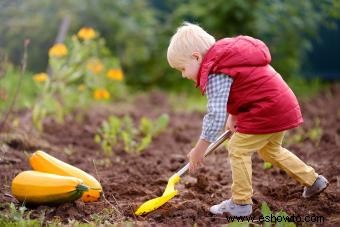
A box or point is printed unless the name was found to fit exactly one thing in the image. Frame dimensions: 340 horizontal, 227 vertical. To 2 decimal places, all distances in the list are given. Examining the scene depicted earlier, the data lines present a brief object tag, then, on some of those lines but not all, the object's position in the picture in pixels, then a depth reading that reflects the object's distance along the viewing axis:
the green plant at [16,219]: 2.89
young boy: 3.14
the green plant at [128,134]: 4.78
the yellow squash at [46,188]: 3.28
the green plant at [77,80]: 5.43
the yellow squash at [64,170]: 3.51
